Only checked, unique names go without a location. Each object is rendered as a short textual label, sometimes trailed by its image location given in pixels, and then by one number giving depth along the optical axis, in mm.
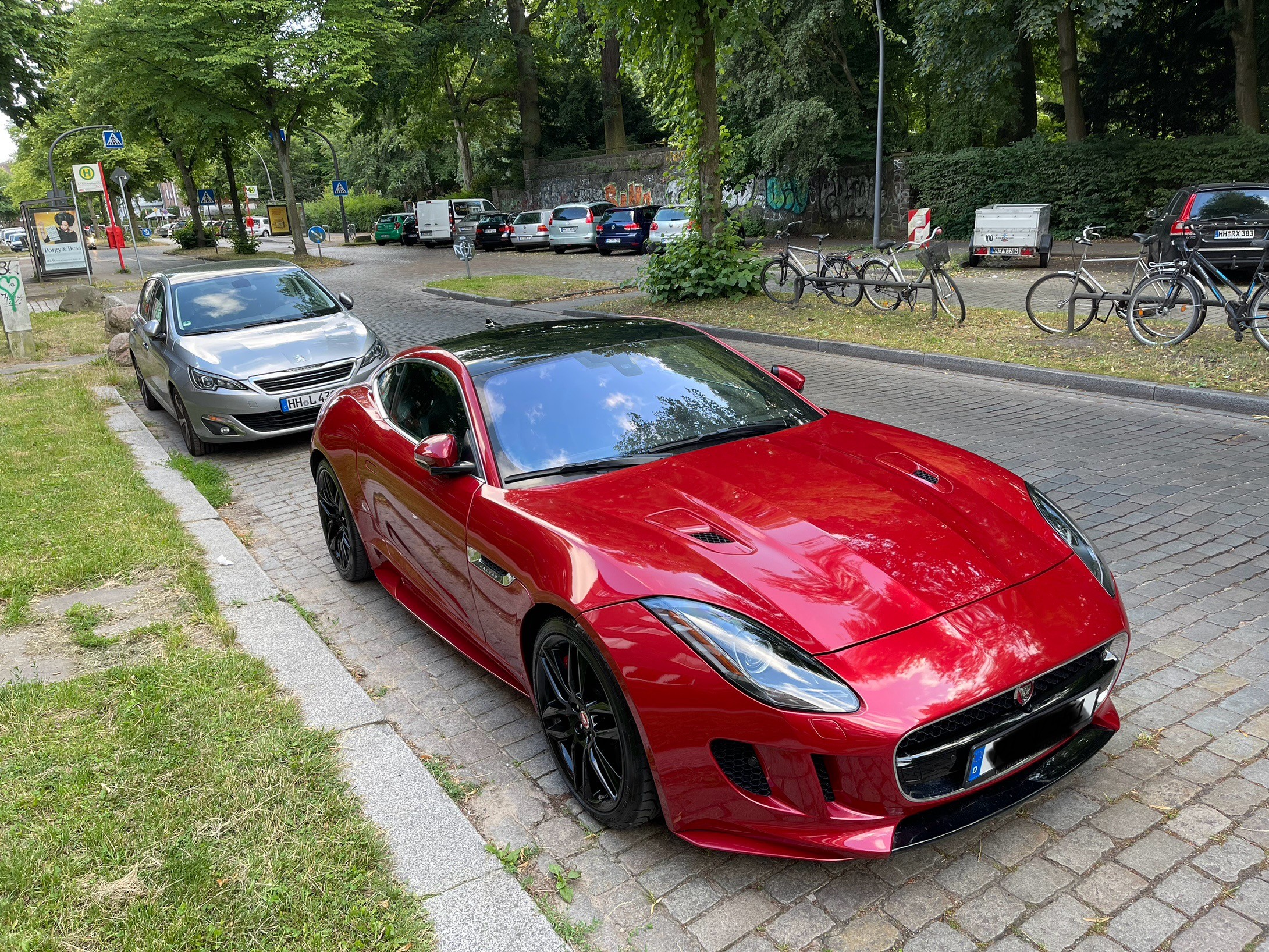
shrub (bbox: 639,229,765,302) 15680
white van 39844
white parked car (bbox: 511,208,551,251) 34031
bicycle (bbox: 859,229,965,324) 12438
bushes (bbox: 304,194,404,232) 58594
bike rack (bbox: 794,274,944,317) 12883
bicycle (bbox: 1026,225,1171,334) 10938
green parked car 42531
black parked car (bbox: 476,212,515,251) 36875
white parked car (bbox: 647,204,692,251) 26703
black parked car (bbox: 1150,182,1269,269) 14664
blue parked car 29562
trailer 19234
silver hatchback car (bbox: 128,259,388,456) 8234
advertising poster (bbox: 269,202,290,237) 46406
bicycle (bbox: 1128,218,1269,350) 9305
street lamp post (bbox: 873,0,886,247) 23516
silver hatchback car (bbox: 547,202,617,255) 31984
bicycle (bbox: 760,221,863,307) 14711
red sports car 2500
